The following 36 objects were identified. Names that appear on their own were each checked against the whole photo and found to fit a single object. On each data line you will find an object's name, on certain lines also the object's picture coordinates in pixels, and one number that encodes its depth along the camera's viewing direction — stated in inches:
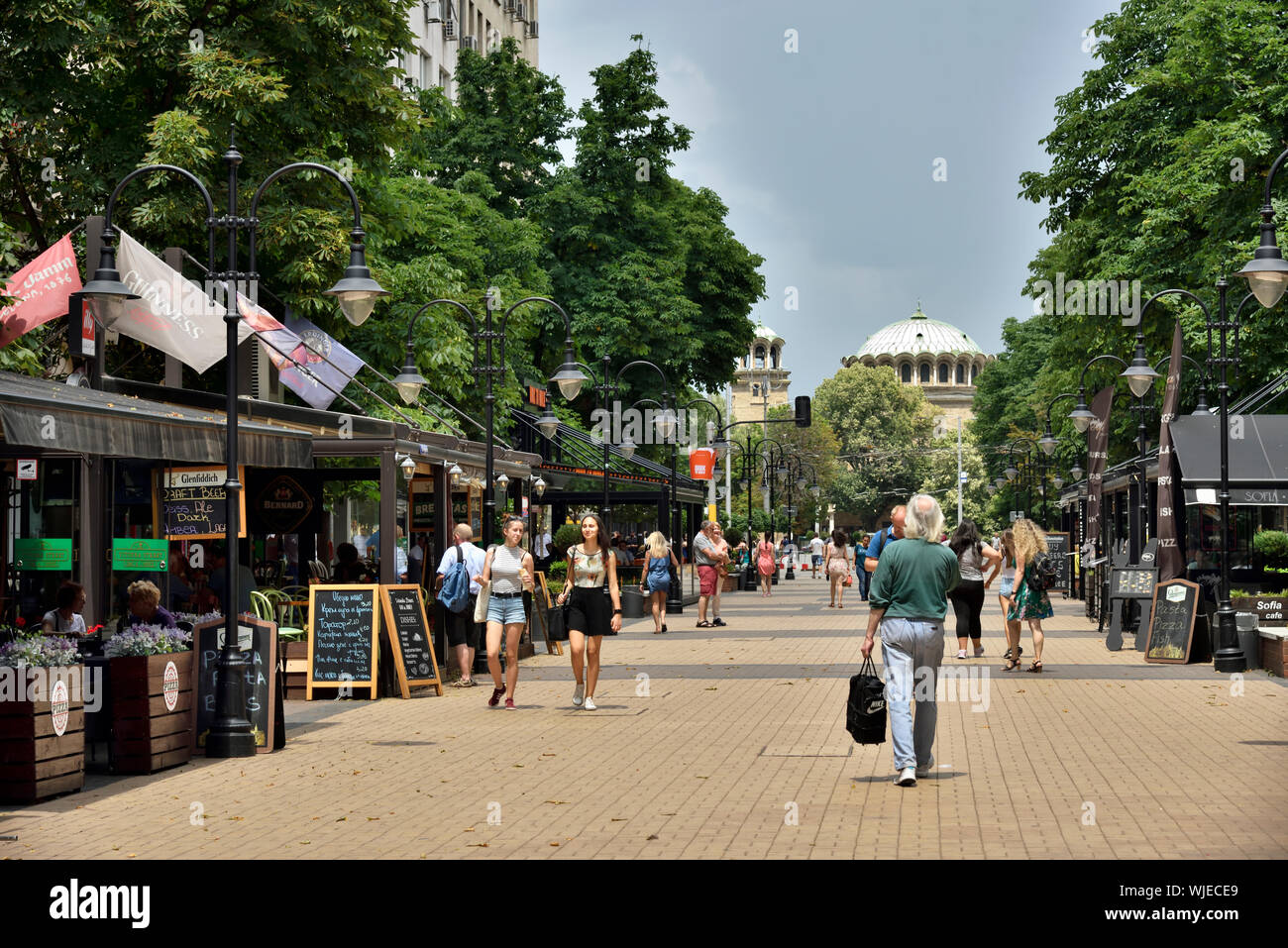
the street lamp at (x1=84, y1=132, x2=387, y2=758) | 482.9
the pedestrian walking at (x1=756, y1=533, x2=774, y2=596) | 1723.7
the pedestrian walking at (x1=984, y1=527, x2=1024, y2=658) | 743.7
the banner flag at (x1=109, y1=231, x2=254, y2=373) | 781.9
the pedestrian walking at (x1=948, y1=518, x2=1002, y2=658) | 746.8
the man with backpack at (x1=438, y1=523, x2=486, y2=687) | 711.7
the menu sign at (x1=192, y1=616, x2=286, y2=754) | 490.3
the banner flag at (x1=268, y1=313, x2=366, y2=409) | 952.9
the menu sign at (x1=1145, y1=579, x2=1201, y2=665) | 793.6
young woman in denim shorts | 599.8
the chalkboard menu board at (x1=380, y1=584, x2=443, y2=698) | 649.0
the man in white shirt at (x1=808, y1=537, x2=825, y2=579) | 2493.8
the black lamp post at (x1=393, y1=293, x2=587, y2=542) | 848.3
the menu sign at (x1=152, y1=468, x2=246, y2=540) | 634.8
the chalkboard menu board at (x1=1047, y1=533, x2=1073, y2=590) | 1627.7
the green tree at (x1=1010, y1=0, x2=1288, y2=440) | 1232.8
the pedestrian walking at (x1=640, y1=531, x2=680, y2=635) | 1071.6
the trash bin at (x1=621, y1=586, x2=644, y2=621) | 1288.1
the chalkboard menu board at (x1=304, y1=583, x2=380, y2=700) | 639.8
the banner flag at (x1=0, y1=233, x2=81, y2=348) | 712.4
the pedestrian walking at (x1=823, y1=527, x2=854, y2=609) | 1413.6
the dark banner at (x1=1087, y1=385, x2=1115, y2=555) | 1101.1
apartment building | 2188.7
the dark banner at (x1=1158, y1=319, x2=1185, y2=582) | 837.8
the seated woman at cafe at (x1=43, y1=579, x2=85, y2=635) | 525.3
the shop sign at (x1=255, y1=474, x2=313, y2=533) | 869.2
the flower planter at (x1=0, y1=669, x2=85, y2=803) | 383.9
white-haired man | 417.7
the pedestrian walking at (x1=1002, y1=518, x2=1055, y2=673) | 726.5
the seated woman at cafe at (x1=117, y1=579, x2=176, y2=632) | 486.6
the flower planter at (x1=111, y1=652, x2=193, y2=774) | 440.5
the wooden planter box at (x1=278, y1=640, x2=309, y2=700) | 660.7
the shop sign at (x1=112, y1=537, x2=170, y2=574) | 620.1
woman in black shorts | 590.6
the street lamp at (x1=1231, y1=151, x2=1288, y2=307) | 628.1
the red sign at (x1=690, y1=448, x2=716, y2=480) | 1582.2
